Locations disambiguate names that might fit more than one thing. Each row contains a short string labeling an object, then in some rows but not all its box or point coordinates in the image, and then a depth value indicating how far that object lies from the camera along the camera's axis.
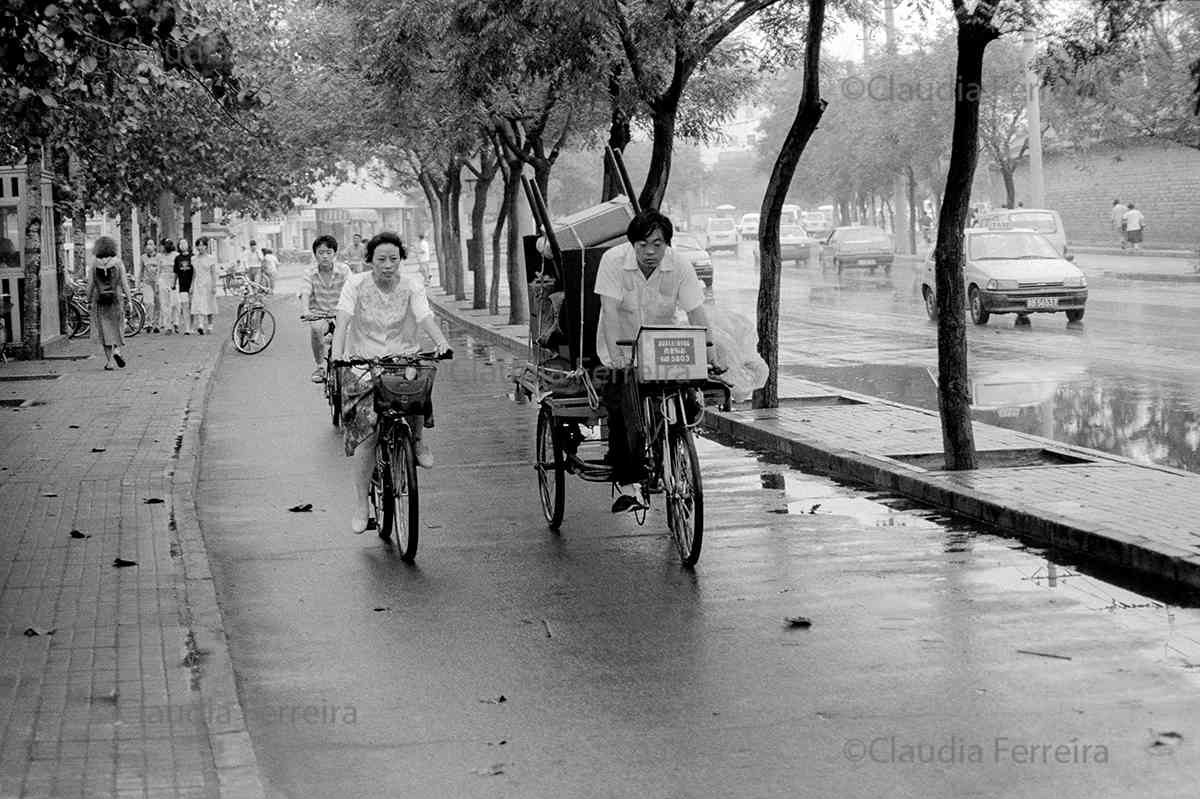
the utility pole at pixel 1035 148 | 41.56
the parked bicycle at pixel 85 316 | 33.28
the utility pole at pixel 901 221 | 67.00
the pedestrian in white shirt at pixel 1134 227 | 50.25
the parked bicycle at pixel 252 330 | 28.52
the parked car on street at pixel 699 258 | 41.19
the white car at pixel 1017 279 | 26.58
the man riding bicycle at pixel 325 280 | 16.83
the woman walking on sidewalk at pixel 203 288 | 34.22
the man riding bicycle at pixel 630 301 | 9.14
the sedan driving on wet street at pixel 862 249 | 49.56
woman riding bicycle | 9.44
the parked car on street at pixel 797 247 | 61.59
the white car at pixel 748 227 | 91.86
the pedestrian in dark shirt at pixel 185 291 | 34.69
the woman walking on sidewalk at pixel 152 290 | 36.50
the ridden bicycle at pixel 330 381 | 15.10
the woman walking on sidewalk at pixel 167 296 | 35.19
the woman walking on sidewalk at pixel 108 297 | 23.17
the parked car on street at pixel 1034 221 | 38.50
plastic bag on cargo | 9.23
